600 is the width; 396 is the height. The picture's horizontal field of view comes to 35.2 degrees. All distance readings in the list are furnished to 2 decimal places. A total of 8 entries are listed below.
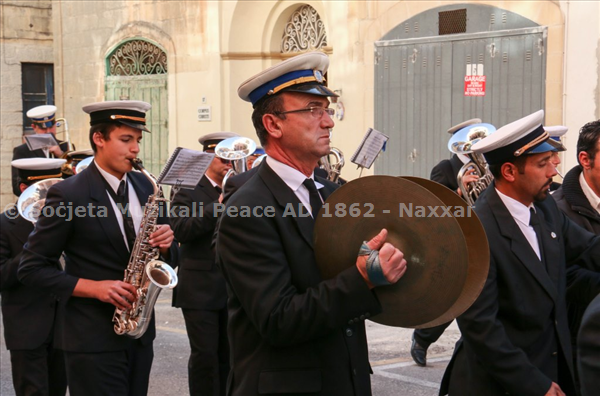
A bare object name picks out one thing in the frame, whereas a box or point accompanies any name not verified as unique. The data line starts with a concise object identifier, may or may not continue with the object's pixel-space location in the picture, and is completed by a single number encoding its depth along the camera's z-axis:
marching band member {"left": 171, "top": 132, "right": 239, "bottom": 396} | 6.54
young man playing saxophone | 4.64
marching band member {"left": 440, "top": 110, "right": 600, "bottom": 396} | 3.70
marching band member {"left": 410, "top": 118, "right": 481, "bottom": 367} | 7.69
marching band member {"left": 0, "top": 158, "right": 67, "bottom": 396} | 6.05
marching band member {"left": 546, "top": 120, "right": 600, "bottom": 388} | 4.66
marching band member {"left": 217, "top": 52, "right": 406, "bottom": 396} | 2.97
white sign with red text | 11.89
